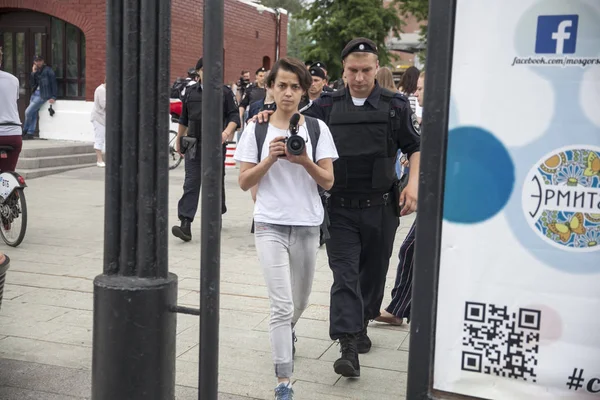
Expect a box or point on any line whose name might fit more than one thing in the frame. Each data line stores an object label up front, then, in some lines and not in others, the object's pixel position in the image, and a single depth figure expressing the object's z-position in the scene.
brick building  17.73
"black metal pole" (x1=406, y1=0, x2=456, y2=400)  2.56
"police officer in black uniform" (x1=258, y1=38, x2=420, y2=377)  4.64
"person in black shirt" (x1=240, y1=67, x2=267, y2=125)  13.91
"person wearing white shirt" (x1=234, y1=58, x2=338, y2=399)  4.05
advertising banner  2.47
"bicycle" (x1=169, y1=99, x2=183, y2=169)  16.40
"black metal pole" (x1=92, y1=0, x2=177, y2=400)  3.21
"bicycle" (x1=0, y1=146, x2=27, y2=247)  7.97
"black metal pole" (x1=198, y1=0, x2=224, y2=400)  2.99
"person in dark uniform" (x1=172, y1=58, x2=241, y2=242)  8.43
